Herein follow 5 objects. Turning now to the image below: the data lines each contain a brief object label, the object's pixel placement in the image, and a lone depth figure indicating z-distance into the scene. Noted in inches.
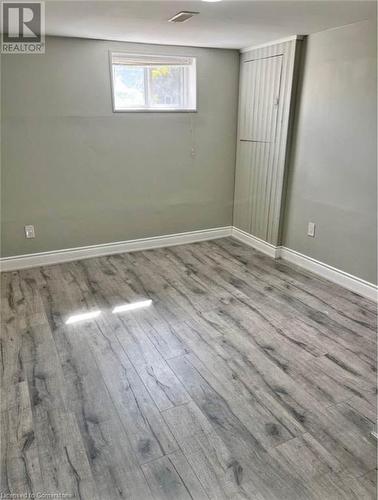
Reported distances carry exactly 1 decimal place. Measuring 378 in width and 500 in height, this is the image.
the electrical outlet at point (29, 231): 138.6
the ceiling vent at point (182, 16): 92.4
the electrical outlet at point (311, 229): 136.8
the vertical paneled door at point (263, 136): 135.9
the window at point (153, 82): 141.7
